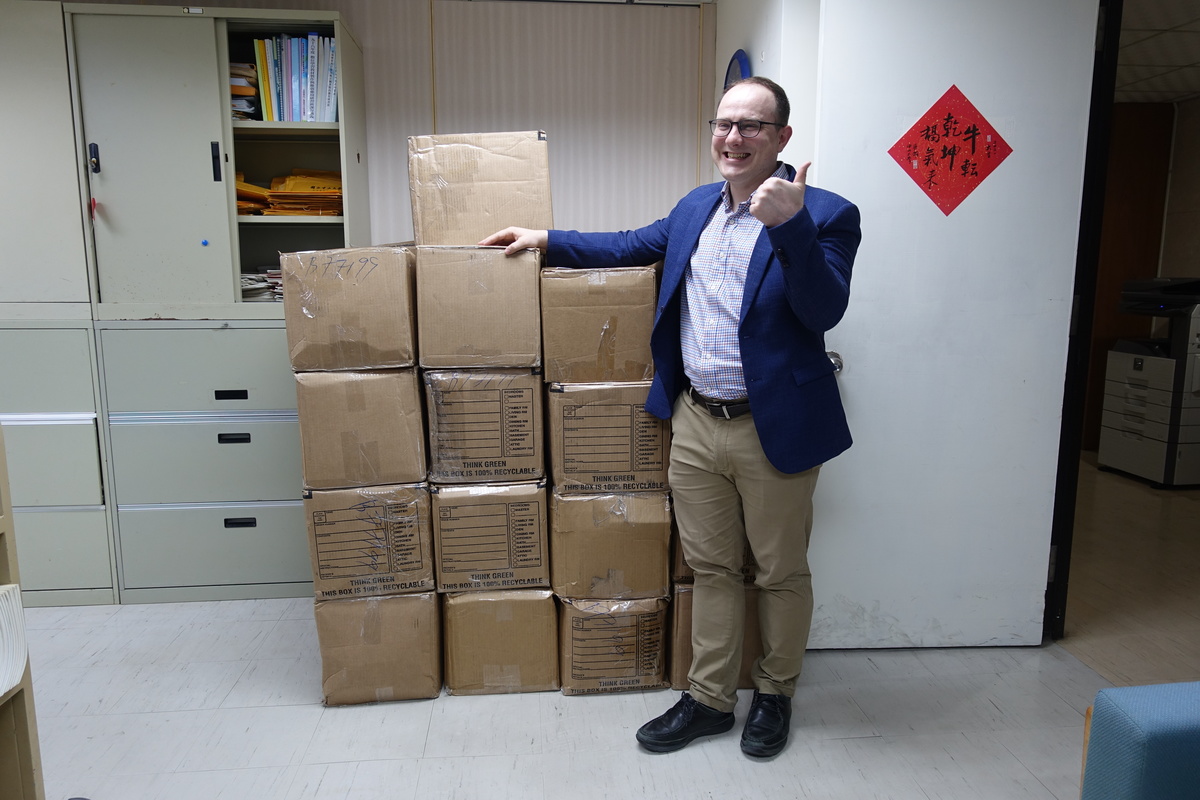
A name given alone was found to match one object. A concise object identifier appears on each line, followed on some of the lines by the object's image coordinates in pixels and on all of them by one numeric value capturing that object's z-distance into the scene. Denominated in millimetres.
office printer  3969
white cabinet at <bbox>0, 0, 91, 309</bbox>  2396
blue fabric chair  1007
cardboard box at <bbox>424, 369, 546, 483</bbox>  1943
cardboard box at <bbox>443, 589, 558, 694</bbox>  2023
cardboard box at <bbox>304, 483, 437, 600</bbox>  1943
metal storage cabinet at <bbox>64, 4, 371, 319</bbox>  2432
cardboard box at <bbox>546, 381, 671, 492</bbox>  1956
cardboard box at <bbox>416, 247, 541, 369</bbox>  1904
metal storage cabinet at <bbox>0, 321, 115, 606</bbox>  2525
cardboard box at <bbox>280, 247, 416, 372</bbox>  1871
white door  2053
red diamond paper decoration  2078
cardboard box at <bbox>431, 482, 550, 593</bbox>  1979
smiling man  1612
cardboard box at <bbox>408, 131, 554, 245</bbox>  1978
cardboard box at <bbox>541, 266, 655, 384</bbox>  1926
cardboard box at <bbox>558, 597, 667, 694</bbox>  2023
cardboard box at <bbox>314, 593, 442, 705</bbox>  1979
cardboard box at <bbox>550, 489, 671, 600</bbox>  1986
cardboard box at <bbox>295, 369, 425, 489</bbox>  1899
